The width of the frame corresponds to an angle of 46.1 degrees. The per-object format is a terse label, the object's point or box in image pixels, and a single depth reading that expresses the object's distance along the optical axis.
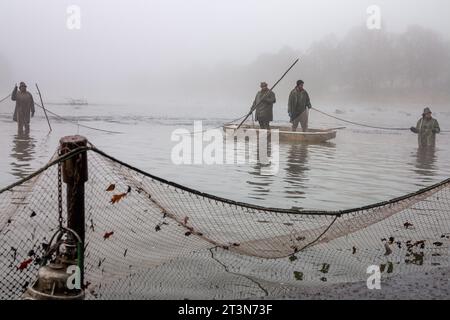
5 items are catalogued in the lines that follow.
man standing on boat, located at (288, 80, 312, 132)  19.41
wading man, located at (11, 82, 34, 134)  19.33
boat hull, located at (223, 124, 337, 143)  20.22
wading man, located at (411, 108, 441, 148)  18.78
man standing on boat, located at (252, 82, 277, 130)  19.50
